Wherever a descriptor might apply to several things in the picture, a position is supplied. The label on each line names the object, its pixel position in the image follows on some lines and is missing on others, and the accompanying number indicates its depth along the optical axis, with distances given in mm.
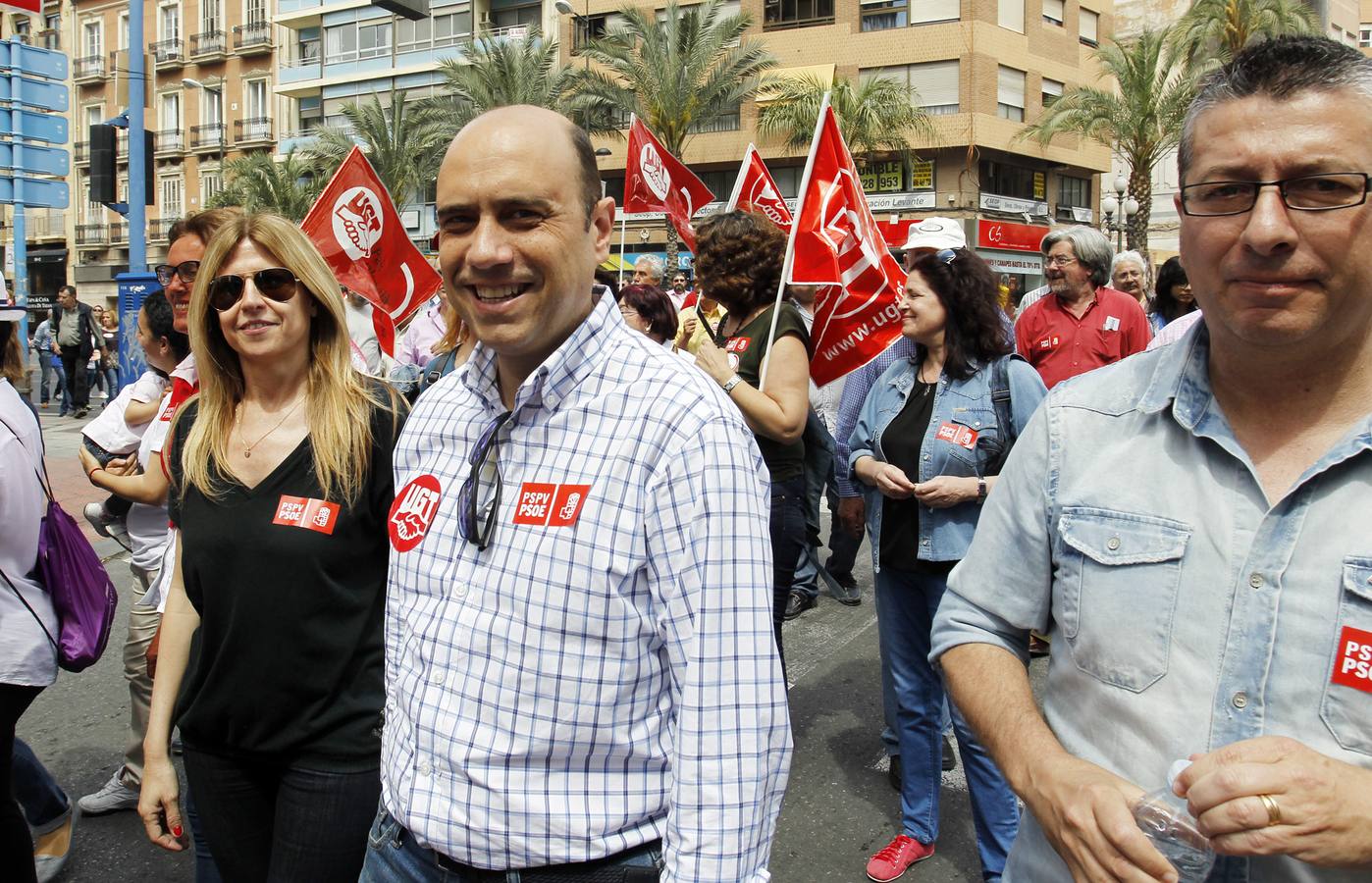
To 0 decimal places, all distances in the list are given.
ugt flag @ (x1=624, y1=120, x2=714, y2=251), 7188
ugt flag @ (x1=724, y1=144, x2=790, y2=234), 5793
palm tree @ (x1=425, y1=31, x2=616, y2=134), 33312
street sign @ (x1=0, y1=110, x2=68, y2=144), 8727
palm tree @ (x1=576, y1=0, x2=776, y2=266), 32406
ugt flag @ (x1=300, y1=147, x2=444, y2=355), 5957
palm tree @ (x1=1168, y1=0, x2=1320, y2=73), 23812
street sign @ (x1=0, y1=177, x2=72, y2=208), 8555
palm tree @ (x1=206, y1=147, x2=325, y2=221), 39562
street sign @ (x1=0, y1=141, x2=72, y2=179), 8727
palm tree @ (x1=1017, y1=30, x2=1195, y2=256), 27723
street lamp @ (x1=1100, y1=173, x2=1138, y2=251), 23203
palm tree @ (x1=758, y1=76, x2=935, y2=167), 32656
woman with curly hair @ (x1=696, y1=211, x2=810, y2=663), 3635
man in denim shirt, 1246
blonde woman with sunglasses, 2219
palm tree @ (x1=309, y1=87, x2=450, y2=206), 36562
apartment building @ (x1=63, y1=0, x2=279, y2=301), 47562
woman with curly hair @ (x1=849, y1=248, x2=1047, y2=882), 3467
